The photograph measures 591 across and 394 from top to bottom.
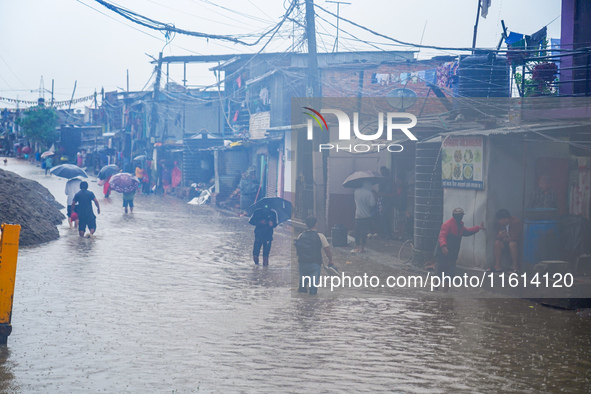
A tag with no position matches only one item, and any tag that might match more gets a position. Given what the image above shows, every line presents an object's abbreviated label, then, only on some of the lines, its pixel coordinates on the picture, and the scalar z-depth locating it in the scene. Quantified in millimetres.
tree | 85000
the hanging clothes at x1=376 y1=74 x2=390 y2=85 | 30703
